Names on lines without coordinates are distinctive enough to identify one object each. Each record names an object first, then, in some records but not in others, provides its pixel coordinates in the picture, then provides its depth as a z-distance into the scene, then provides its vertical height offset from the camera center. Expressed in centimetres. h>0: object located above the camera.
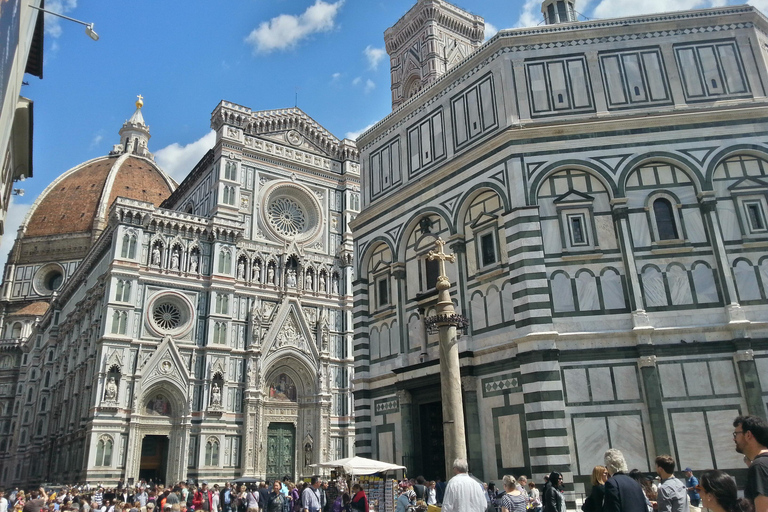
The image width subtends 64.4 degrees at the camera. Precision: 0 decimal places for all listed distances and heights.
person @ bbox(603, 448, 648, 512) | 579 -33
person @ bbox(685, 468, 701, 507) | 1180 -54
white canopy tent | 1530 +5
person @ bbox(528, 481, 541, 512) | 1137 -65
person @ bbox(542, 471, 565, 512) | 944 -56
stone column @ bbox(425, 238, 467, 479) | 1325 +199
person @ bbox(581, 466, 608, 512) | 641 -34
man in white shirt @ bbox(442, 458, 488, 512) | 675 -32
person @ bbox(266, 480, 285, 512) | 1703 -76
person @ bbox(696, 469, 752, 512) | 414 -25
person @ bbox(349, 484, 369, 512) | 1273 -66
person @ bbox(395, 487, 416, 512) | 1259 -69
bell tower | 4878 +3364
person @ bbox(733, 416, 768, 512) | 396 +1
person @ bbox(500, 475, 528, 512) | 812 -46
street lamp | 1470 +1023
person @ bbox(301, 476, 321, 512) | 1648 -78
